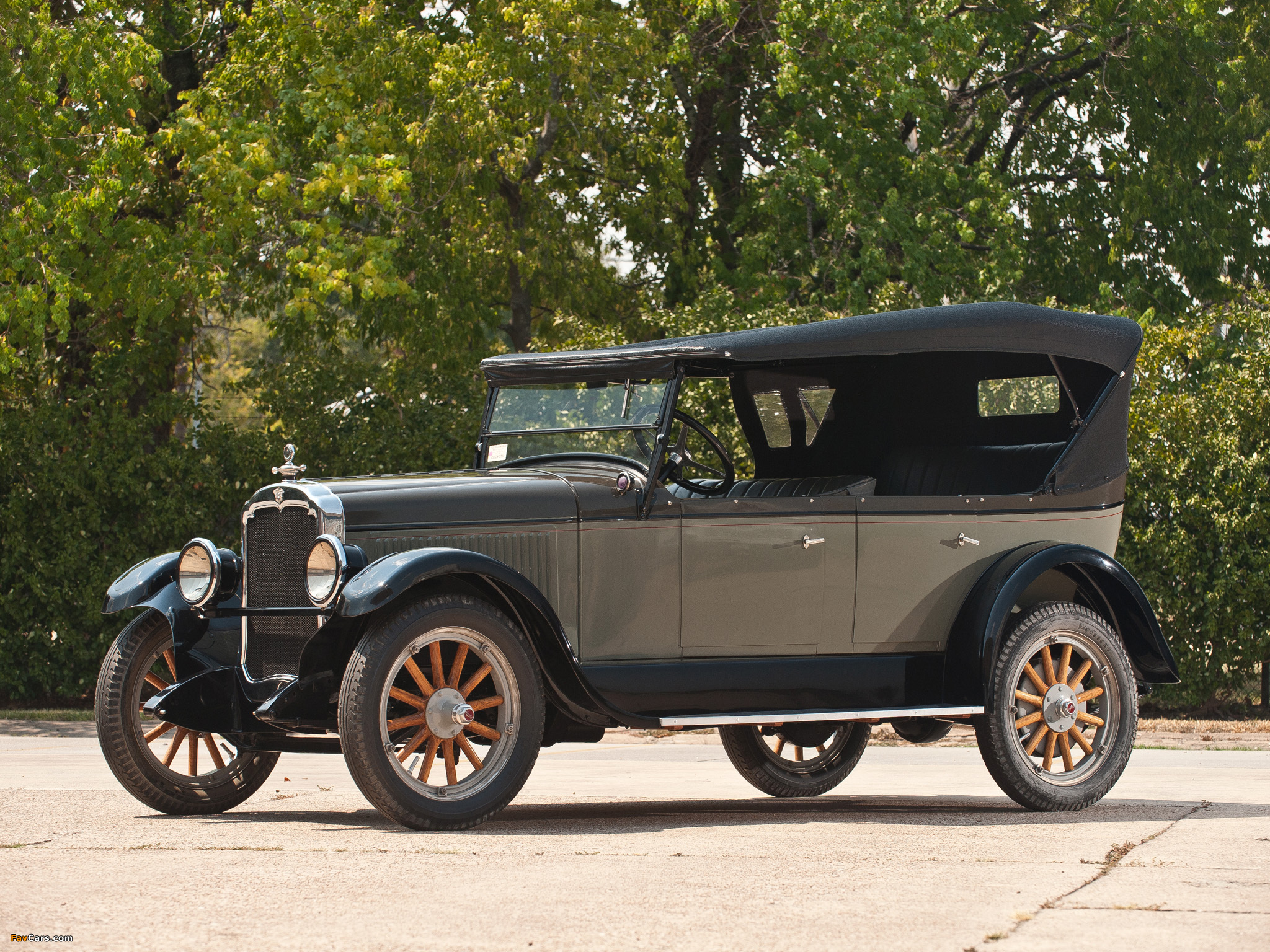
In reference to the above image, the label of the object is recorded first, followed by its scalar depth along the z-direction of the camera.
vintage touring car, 11.20
